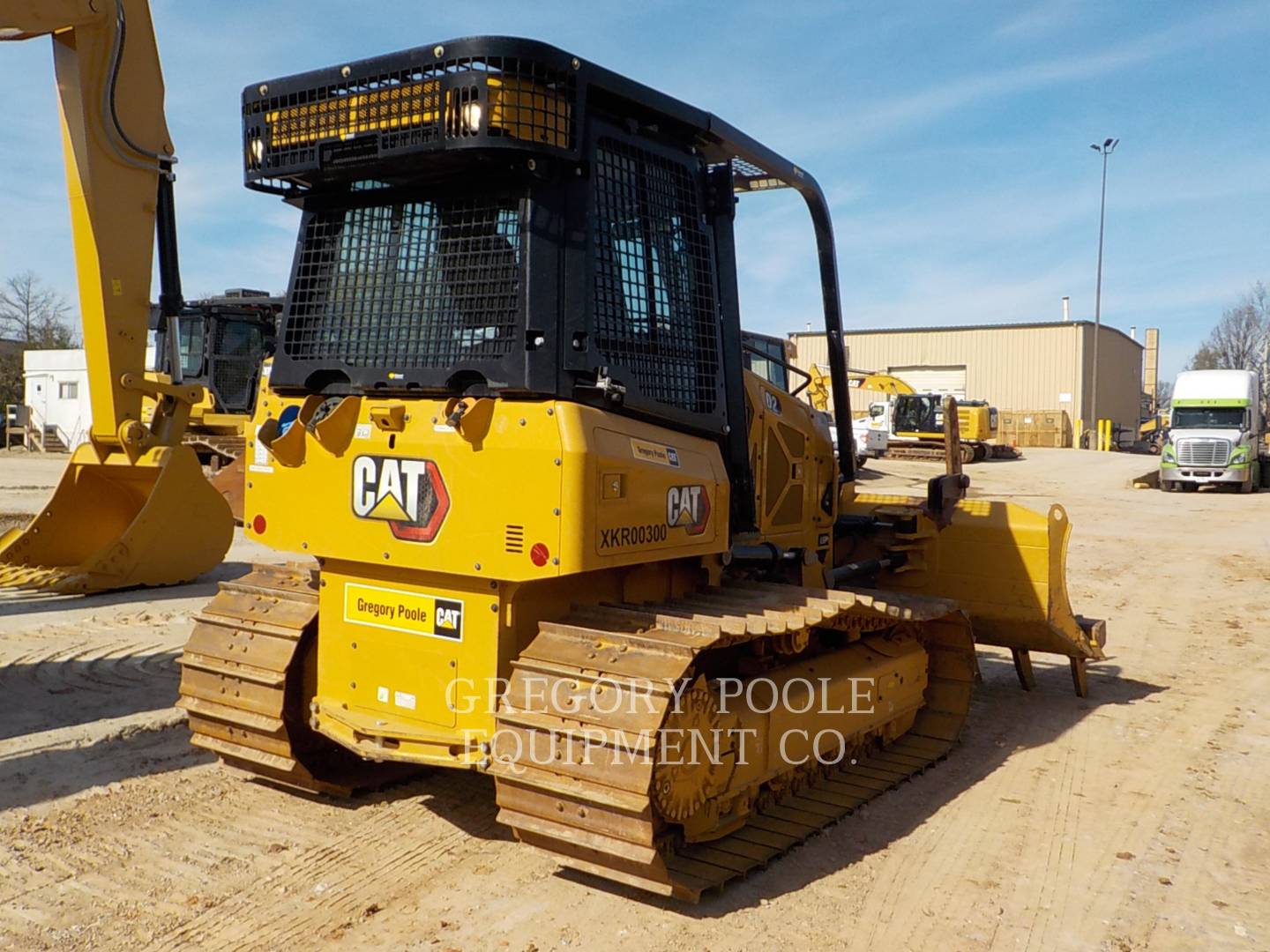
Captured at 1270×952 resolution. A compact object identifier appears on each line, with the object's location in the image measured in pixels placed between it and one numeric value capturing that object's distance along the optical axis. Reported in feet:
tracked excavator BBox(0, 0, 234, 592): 26.40
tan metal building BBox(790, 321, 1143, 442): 157.69
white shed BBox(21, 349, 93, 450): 124.77
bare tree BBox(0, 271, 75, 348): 180.55
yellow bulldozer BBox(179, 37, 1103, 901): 12.54
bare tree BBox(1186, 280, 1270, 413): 202.59
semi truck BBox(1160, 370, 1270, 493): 87.56
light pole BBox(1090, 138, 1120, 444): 137.90
